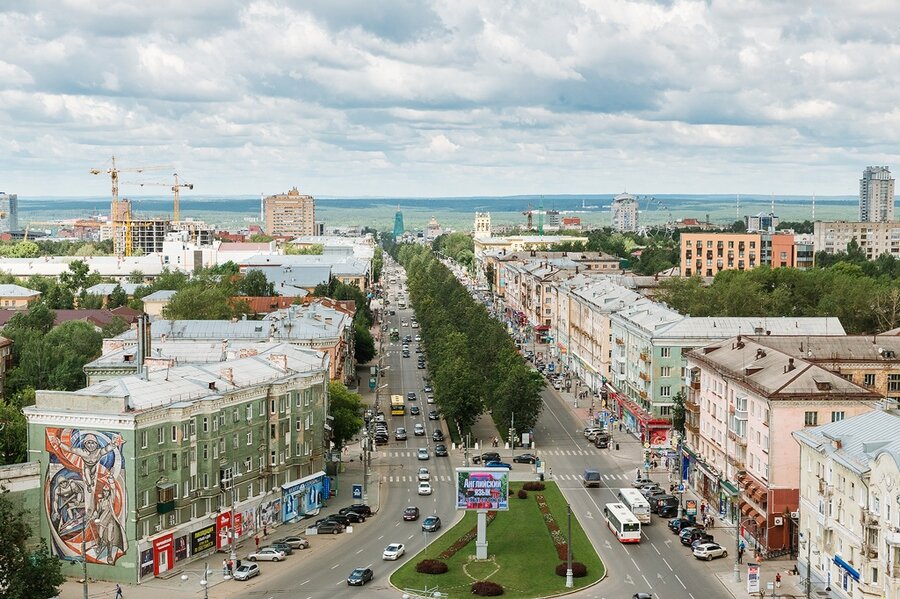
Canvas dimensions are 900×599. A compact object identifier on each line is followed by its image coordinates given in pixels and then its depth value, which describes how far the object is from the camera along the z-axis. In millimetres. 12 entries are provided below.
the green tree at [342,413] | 106750
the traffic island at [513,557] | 72375
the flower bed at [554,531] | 78662
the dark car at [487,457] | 106750
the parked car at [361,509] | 89625
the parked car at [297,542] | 80750
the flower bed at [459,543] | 78312
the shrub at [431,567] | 74312
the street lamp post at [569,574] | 71688
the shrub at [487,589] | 70312
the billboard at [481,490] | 78062
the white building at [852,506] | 61188
